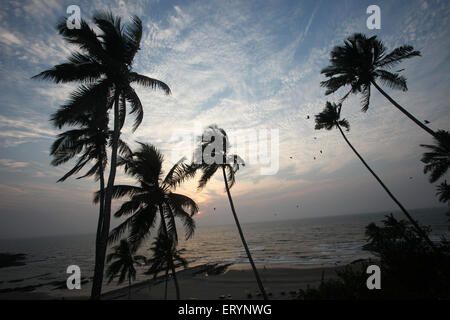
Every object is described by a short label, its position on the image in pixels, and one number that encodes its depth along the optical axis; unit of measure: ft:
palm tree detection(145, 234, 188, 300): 66.39
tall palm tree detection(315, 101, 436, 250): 59.26
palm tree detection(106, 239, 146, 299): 71.00
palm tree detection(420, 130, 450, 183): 55.42
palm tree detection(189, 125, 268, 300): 46.16
